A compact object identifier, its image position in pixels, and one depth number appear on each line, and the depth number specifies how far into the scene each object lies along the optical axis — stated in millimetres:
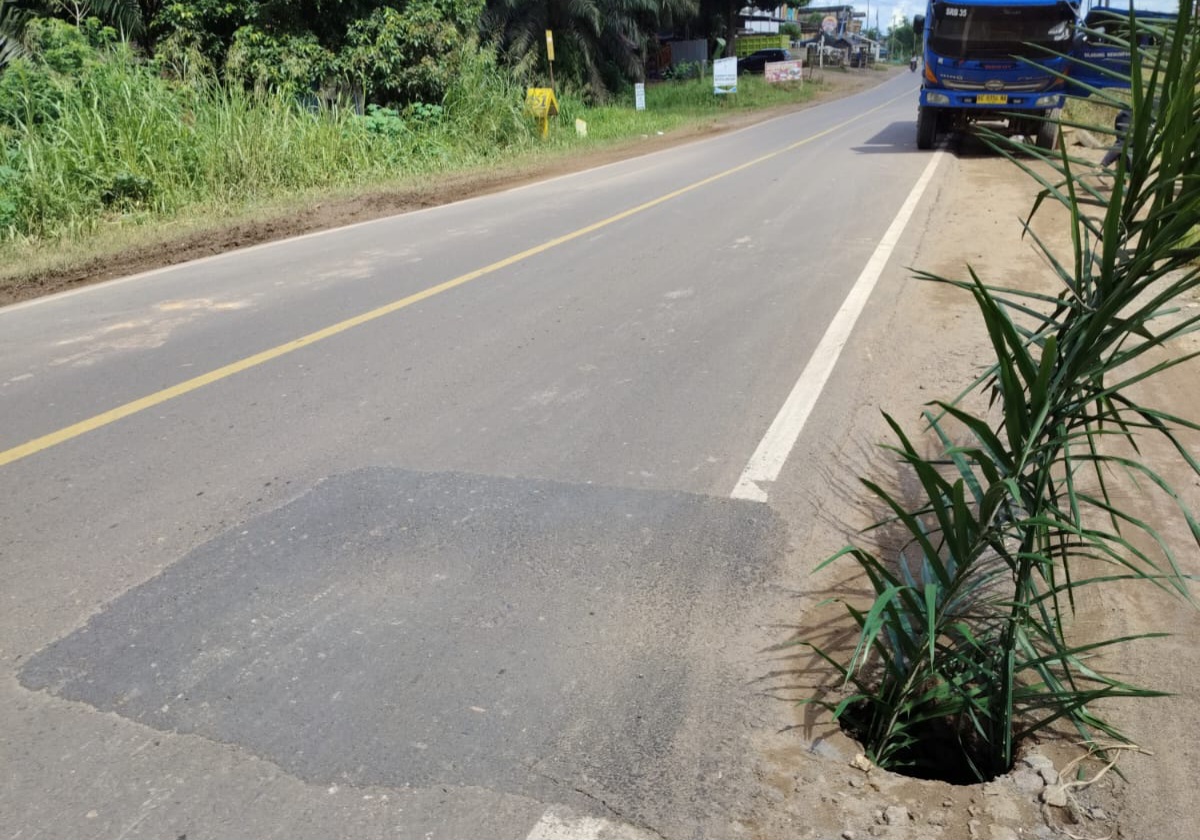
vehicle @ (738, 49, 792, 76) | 54125
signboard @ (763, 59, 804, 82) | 42500
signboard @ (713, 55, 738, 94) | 35719
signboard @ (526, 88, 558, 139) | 21250
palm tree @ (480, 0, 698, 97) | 30047
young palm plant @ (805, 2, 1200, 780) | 2246
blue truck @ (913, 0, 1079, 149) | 17203
